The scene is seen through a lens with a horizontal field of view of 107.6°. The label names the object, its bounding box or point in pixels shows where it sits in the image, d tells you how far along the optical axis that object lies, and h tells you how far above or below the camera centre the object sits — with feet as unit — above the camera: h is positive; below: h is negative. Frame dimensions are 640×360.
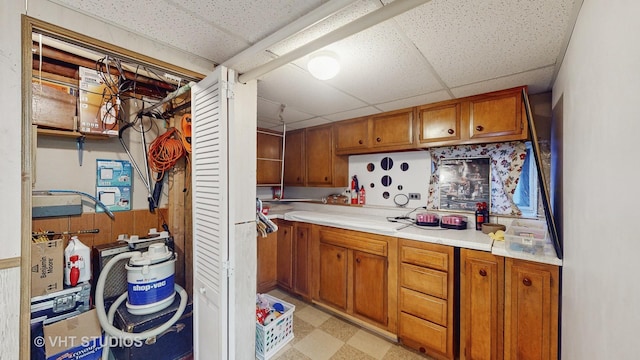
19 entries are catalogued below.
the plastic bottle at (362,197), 9.49 -0.73
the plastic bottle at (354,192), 9.70 -0.53
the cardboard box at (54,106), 5.15 +1.64
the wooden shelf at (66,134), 5.32 +1.06
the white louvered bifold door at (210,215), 4.19 -0.70
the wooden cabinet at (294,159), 10.70 +0.95
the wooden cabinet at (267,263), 9.23 -3.40
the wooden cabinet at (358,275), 6.72 -3.05
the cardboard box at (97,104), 5.66 +1.86
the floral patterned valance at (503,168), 6.62 +0.34
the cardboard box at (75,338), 4.69 -3.36
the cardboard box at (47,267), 4.83 -1.89
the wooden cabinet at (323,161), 9.66 +0.77
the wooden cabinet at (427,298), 5.72 -3.04
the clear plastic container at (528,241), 4.86 -1.32
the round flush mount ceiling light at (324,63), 4.41 +2.19
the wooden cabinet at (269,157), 10.33 +0.98
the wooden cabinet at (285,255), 9.27 -3.11
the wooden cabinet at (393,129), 7.60 +1.71
